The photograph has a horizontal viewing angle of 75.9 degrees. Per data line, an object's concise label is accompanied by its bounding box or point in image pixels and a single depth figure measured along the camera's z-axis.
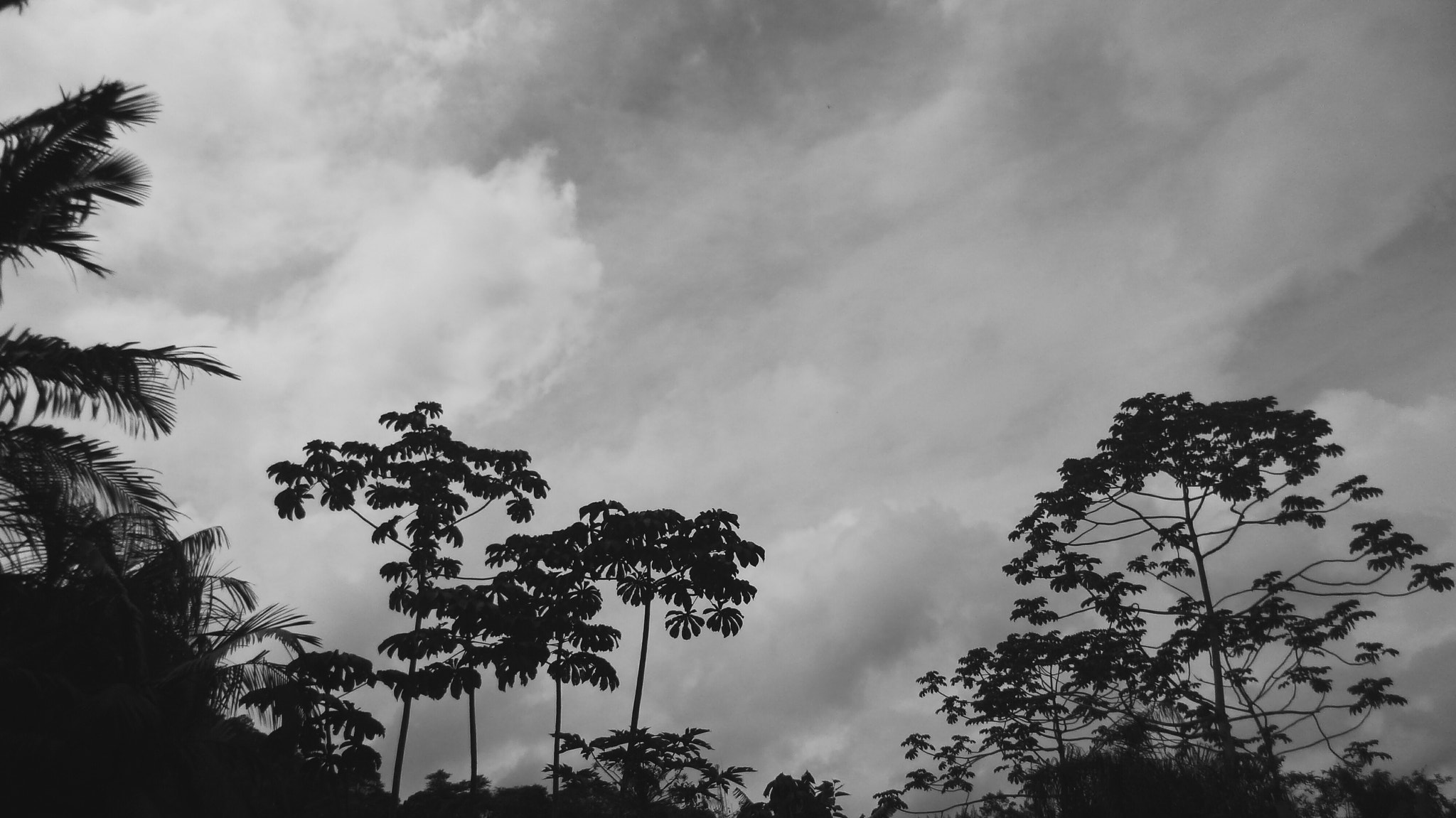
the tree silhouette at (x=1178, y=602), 17.52
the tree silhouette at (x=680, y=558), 10.95
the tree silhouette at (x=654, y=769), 9.52
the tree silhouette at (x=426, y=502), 11.25
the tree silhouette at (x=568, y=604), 11.46
